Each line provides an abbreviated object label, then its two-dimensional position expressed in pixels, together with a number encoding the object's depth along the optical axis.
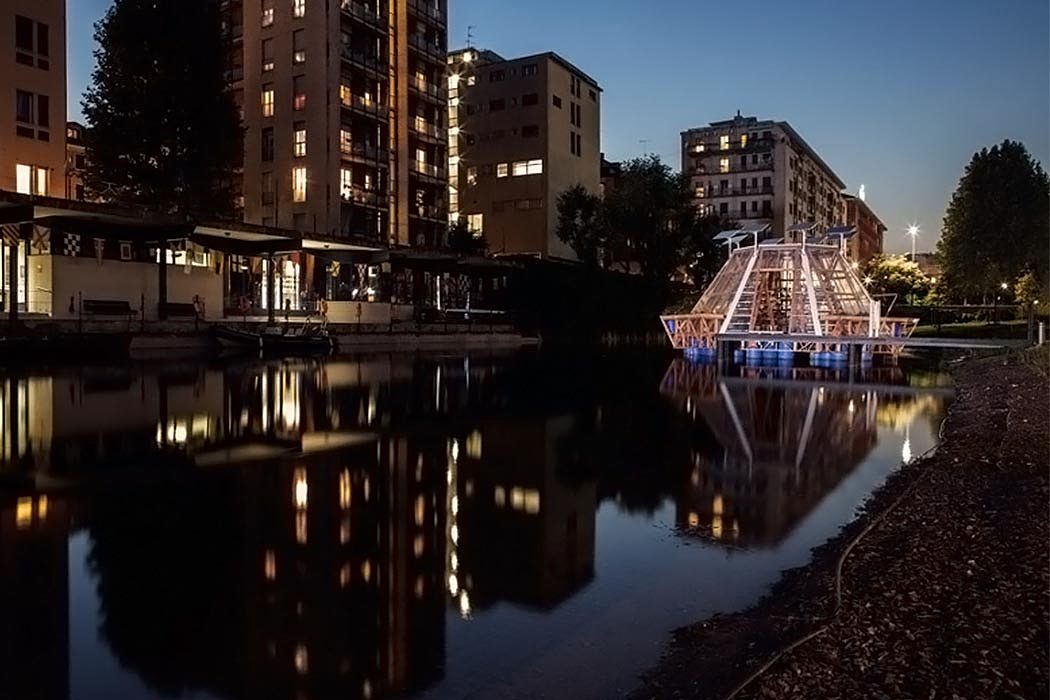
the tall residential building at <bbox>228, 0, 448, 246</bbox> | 53.78
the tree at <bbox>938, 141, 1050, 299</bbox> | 55.69
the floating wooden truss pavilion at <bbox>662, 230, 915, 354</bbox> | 40.50
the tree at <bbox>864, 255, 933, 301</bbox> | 82.76
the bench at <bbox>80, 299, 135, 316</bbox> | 36.59
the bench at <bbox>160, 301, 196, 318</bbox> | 39.91
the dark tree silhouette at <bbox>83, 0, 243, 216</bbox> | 44.44
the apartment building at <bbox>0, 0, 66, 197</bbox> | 39.47
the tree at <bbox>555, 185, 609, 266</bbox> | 62.88
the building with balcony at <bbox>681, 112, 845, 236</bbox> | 98.56
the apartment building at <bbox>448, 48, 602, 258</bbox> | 68.44
